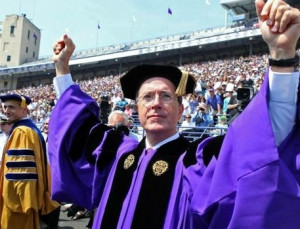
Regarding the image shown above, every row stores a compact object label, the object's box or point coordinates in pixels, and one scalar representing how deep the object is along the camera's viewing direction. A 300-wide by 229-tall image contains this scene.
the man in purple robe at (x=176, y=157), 1.57
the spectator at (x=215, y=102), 10.26
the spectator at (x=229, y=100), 9.05
